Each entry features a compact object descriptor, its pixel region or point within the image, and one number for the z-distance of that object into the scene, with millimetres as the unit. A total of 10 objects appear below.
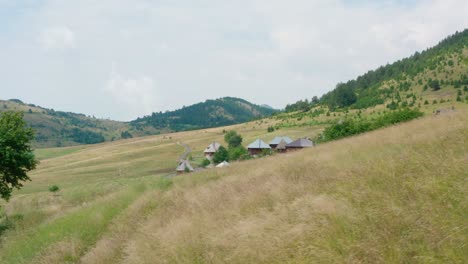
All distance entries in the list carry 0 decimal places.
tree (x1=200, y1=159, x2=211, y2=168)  85875
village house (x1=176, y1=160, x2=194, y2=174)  75575
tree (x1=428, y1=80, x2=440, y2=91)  100625
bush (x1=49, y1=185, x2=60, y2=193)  64812
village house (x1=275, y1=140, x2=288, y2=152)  76719
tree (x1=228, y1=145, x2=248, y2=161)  83250
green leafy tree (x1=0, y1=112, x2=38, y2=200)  27203
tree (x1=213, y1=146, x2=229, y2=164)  85375
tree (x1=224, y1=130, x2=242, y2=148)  106312
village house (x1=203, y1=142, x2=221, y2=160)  99562
